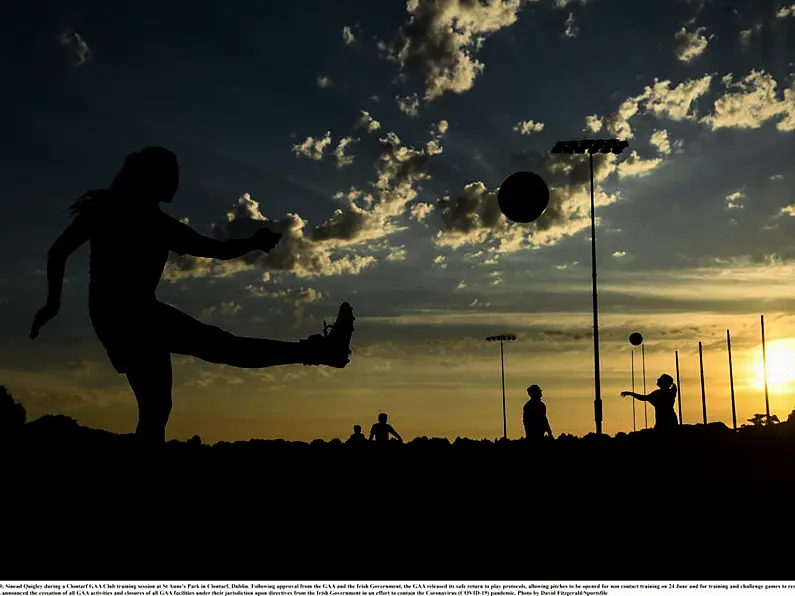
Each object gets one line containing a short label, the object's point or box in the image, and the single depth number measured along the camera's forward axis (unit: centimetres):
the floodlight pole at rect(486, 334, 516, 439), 8775
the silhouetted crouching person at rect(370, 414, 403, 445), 2188
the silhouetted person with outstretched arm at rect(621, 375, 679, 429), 1593
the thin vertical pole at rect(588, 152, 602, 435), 4112
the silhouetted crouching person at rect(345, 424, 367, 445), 2170
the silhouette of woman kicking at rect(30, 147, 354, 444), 650
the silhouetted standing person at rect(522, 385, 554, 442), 1825
